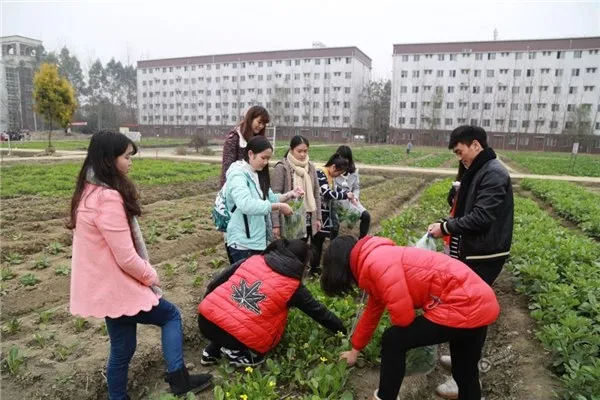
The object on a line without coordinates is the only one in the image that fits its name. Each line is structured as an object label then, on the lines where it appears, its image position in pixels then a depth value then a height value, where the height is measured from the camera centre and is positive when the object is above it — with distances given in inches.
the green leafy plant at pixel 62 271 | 217.3 -73.1
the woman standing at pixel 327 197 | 215.6 -30.3
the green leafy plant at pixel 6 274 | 206.7 -72.4
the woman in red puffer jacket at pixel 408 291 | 92.6 -34.8
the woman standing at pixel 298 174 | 187.0 -16.1
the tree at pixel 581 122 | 1929.1 +109.0
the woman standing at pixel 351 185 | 229.8 -26.9
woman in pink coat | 95.4 -25.9
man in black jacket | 117.2 -20.4
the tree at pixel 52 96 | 957.8 +93.3
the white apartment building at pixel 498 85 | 2079.2 +320.4
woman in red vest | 119.7 -48.2
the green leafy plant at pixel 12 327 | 152.2 -73.0
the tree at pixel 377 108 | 2559.1 +211.8
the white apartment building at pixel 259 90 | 2512.3 +323.2
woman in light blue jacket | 144.9 -23.1
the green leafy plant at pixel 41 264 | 226.4 -72.6
